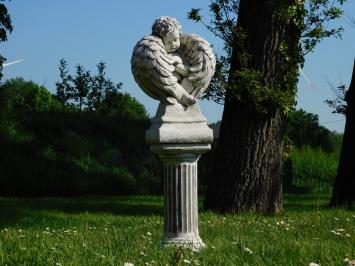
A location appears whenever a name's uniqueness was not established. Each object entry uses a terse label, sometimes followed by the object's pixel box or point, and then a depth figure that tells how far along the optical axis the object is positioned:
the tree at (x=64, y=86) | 26.14
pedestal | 6.35
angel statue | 6.32
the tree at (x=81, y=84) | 26.06
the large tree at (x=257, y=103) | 11.77
